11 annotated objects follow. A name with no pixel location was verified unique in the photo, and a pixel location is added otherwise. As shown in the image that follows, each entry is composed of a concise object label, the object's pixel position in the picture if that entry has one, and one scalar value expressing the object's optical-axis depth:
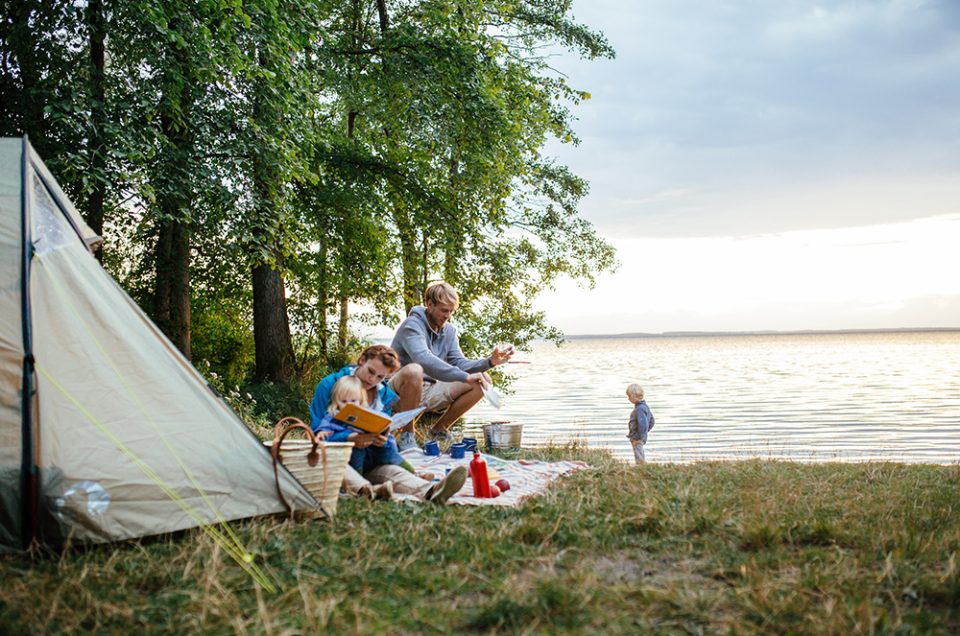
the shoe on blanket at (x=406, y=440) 6.32
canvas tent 3.16
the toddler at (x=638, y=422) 7.80
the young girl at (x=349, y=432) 4.30
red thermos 4.44
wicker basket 3.75
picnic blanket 4.34
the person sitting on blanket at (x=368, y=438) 4.31
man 6.11
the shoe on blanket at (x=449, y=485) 4.04
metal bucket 6.94
